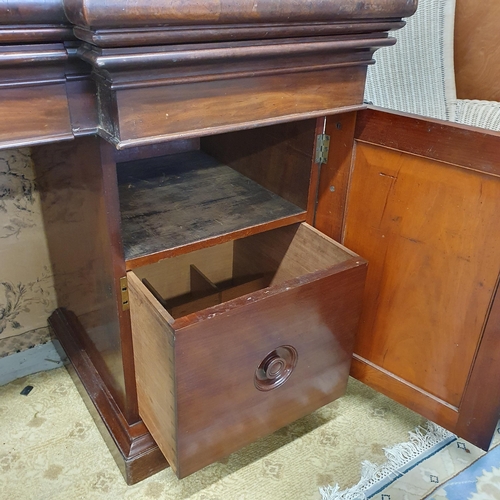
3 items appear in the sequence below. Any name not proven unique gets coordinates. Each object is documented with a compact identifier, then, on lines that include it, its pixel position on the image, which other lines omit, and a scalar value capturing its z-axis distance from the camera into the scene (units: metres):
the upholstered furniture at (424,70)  1.03
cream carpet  0.85
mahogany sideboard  0.52
